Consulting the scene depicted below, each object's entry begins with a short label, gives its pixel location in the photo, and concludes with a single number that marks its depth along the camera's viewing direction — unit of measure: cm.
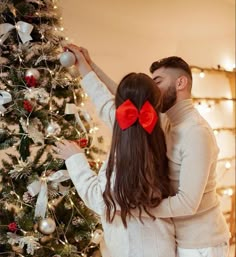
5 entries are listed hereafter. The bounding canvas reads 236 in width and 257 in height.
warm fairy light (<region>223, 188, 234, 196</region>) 373
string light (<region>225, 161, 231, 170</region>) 375
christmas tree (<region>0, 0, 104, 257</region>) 157
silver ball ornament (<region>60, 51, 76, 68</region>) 156
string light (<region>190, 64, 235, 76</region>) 344
